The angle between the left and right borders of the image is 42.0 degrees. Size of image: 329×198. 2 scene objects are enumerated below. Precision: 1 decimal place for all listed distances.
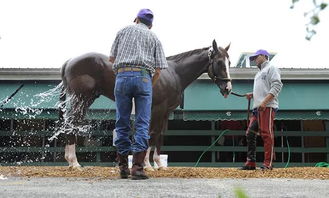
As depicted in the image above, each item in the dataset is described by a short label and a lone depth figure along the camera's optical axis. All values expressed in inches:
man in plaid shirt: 173.3
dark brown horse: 241.0
